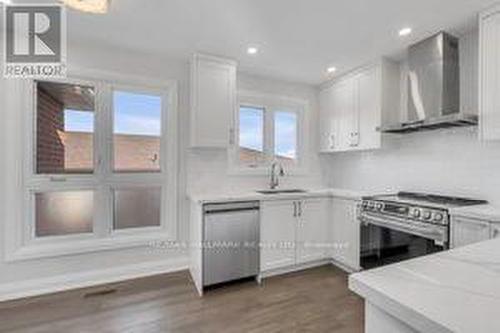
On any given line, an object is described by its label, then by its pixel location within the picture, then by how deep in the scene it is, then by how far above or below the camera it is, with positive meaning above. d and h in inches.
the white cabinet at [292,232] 120.2 -30.2
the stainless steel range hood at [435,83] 99.0 +32.3
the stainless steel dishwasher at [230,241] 107.2 -30.7
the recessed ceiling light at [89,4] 64.1 +39.7
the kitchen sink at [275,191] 133.6 -12.4
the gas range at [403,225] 86.8 -20.5
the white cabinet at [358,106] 123.0 +30.8
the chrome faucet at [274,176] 149.3 -5.0
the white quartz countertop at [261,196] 109.7 -12.7
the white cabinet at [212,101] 121.0 +30.1
